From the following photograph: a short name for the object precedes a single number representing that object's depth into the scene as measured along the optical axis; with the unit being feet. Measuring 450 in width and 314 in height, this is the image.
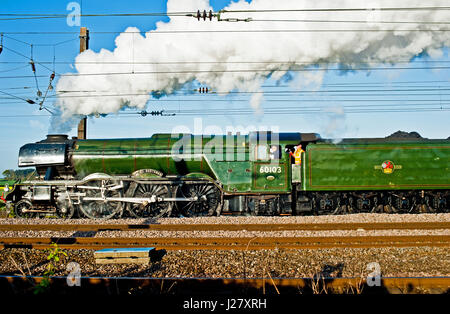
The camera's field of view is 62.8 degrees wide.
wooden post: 55.47
